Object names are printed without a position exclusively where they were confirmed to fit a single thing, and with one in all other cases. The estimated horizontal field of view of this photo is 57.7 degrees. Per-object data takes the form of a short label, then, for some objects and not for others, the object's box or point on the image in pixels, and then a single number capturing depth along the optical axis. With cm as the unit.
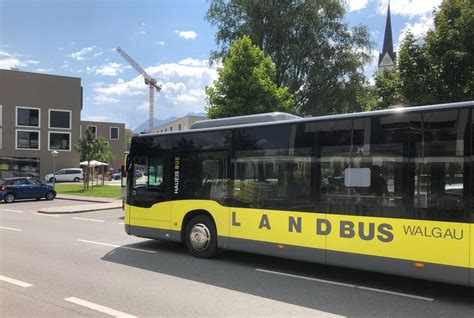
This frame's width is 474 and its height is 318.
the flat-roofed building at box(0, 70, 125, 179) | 5472
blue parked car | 2595
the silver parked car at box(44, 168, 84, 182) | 5350
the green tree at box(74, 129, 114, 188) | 4200
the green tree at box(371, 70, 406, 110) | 2006
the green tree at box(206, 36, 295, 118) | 2053
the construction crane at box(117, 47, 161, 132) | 10569
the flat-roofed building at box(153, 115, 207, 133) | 7107
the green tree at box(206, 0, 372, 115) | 2880
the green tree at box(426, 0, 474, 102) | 1791
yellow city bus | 590
